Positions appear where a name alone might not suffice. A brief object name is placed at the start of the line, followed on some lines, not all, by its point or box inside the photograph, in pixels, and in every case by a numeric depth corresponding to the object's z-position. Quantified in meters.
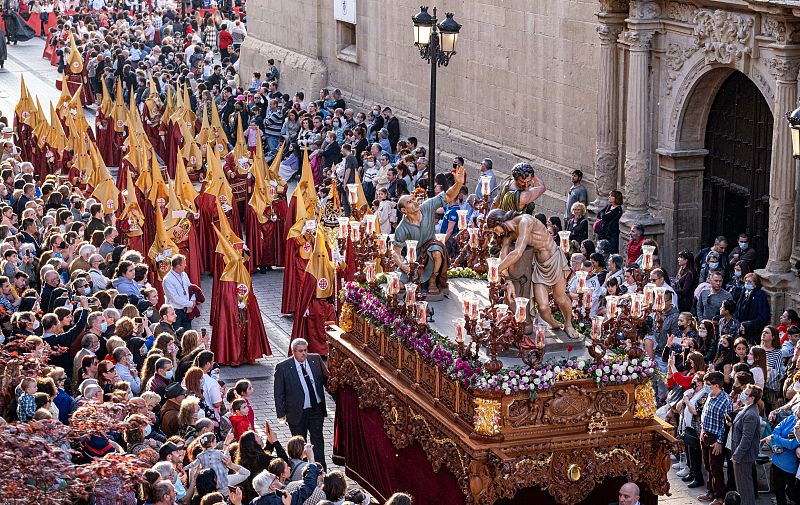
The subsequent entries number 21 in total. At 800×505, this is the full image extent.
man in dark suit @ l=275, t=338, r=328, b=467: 15.81
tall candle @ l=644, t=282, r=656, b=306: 13.49
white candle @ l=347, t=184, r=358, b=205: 16.68
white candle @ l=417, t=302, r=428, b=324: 14.46
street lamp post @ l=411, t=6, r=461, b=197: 21.12
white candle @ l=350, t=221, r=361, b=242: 15.88
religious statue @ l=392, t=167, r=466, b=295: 15.65
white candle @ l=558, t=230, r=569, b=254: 14.98
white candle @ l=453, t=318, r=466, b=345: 13.65
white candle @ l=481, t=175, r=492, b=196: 15.92
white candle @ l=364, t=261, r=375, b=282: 16.12
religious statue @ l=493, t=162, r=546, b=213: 13.98
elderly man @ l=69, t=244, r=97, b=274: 19.20
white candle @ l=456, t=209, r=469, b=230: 16.06
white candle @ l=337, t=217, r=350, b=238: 16.03
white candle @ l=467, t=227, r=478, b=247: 16.28
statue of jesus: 13.81
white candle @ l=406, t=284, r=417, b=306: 14.78
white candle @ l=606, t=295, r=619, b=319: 13.66
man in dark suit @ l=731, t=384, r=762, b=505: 14.39
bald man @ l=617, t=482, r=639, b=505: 12.62
